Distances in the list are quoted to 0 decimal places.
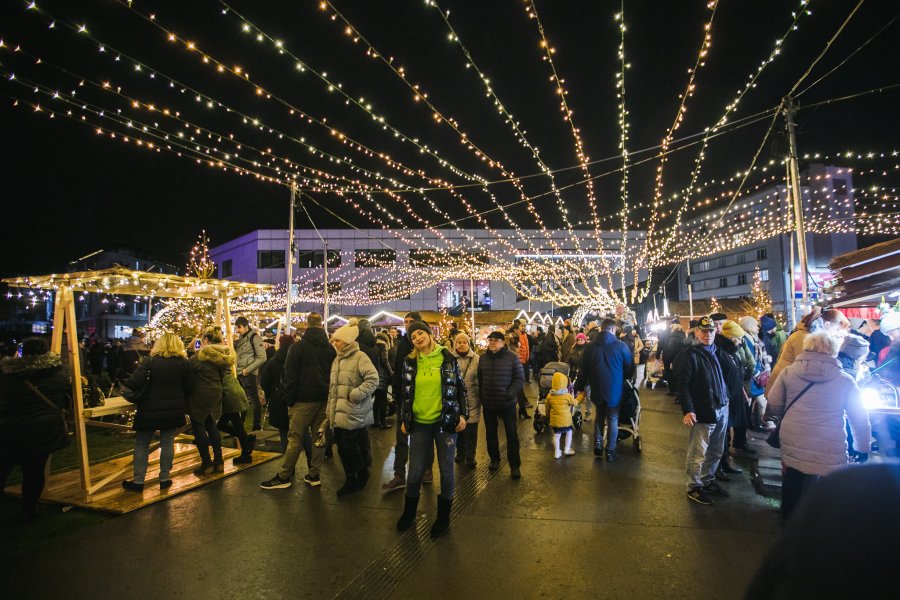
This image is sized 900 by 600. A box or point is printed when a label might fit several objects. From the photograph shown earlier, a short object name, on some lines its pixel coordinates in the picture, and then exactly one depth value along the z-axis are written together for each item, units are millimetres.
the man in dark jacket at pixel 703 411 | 5078
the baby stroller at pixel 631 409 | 7195
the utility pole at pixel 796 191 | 9820
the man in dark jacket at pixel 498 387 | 6254
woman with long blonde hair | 5301
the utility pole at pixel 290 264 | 14584
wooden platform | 5117
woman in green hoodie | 4438
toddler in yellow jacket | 6891
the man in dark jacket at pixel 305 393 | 5695
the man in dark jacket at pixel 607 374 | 6582
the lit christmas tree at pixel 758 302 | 35531
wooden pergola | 5207
